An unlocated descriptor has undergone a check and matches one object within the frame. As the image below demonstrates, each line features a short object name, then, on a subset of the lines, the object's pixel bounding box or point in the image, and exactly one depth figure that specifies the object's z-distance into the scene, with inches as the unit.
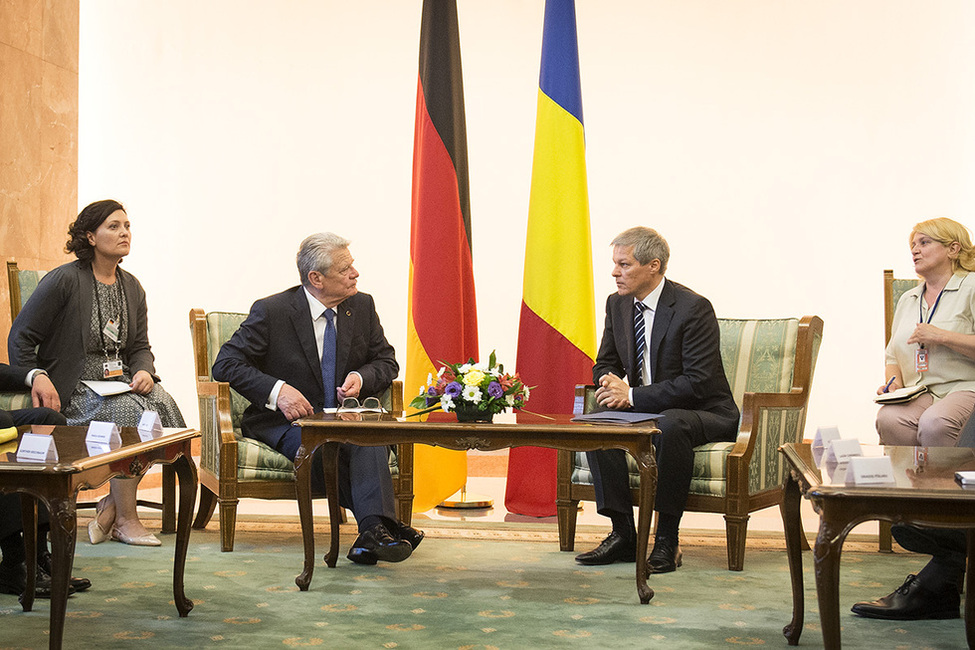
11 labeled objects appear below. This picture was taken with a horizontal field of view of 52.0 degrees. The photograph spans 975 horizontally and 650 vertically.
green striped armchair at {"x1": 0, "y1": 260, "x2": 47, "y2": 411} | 164.7
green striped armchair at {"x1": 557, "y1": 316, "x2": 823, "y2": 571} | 140.0
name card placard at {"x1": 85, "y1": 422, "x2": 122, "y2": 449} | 97.2
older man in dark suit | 146.8
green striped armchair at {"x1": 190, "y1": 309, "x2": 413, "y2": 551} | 145.7
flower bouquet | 123.1
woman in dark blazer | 152.8
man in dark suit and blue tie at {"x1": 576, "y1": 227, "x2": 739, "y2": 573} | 140.2
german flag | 185.6
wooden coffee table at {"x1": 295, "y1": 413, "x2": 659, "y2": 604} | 119.1
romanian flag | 183.2
